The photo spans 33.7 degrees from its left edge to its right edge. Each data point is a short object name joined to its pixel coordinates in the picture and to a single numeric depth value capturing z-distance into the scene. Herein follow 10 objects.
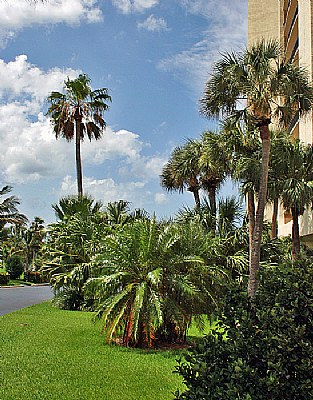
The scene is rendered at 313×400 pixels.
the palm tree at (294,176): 18.52
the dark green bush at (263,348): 3.44
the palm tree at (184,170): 27.67
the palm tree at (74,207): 23.59
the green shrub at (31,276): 47.84
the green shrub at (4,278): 41.72
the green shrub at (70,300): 21.19
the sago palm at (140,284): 11.23
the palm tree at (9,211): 42.16
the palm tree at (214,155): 19.92
